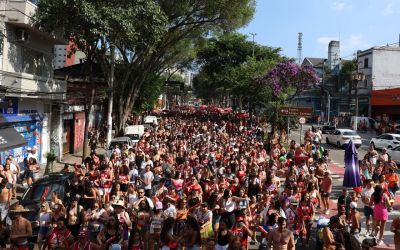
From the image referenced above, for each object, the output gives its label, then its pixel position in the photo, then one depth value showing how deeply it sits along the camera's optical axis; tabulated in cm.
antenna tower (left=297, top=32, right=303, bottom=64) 10561
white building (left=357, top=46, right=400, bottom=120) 5547
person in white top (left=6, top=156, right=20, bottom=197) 1509
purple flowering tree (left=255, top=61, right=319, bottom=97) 3675
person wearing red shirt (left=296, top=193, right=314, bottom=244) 1084
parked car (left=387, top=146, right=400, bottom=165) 2405
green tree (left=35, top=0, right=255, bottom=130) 1864
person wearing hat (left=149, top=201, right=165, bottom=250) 981
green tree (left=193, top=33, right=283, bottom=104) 6284
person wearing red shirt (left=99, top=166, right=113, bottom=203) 1306
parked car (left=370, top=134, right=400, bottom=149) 2778
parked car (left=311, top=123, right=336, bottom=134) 4022
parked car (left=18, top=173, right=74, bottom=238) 1182
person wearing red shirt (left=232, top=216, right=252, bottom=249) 915
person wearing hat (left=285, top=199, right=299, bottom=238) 1050
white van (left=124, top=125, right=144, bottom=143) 2789
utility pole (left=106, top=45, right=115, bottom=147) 2297
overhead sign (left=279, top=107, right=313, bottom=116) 2553
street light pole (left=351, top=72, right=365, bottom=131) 3368
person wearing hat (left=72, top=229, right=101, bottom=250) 873
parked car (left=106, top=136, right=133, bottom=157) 2247
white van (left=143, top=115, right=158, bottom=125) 4197
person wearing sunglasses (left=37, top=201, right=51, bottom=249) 1020
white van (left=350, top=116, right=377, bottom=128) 4854
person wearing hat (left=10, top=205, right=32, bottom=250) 905
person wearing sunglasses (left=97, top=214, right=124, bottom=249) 898
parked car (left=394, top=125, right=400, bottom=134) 4022
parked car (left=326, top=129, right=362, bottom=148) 3092
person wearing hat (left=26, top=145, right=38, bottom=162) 1755
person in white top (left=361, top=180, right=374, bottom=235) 1205
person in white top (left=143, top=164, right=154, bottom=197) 1419
